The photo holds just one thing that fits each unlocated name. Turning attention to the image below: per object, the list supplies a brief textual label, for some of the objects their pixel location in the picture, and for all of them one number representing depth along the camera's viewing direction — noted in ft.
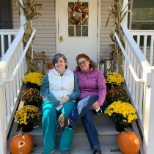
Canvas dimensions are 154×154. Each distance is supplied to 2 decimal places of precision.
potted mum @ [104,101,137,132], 10.68
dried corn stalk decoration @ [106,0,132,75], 14.32
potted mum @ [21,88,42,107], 12.10
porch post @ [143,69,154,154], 9.47
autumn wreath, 18.80
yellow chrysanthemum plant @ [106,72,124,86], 13.48
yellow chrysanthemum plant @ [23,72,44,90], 13.44
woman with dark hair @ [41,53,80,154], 10.07
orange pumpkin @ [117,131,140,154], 9.91
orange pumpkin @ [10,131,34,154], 9.86
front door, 19.16
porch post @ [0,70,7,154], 9.39
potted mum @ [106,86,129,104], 11.98
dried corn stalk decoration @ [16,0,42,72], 14.44
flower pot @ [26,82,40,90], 13.46
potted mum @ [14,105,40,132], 10.65
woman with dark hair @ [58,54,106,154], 10.12
